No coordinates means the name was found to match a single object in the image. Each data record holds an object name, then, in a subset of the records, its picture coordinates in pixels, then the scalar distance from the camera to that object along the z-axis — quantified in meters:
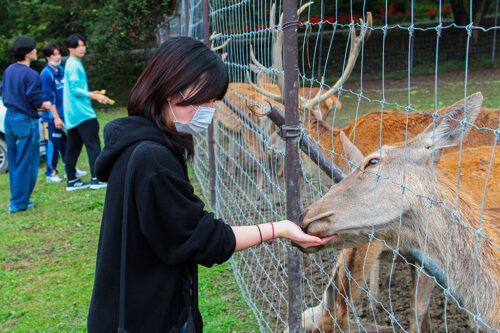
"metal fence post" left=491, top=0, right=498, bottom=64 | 16.36
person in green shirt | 6.94
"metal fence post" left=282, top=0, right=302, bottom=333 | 2.22
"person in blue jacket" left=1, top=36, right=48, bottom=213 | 6.41
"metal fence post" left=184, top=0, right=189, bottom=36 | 7.49
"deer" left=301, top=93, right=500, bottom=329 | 2.18
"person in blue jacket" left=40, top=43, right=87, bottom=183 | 7.59
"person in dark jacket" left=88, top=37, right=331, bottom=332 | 1.72
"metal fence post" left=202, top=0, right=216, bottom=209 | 4.97
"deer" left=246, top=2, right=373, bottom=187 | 3.64
